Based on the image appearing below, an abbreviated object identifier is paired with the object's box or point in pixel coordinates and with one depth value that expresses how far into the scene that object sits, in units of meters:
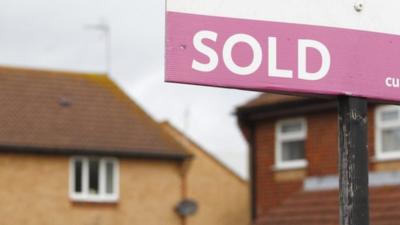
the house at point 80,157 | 35.41
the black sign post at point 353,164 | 4.69
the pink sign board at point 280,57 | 4.66
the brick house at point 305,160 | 26.66
